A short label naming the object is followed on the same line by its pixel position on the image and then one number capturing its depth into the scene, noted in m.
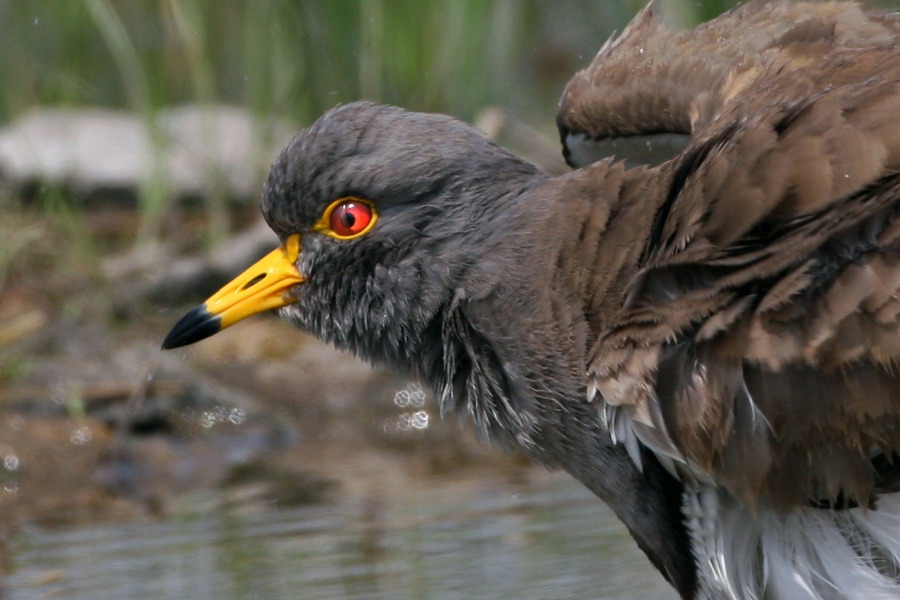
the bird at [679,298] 8.05
